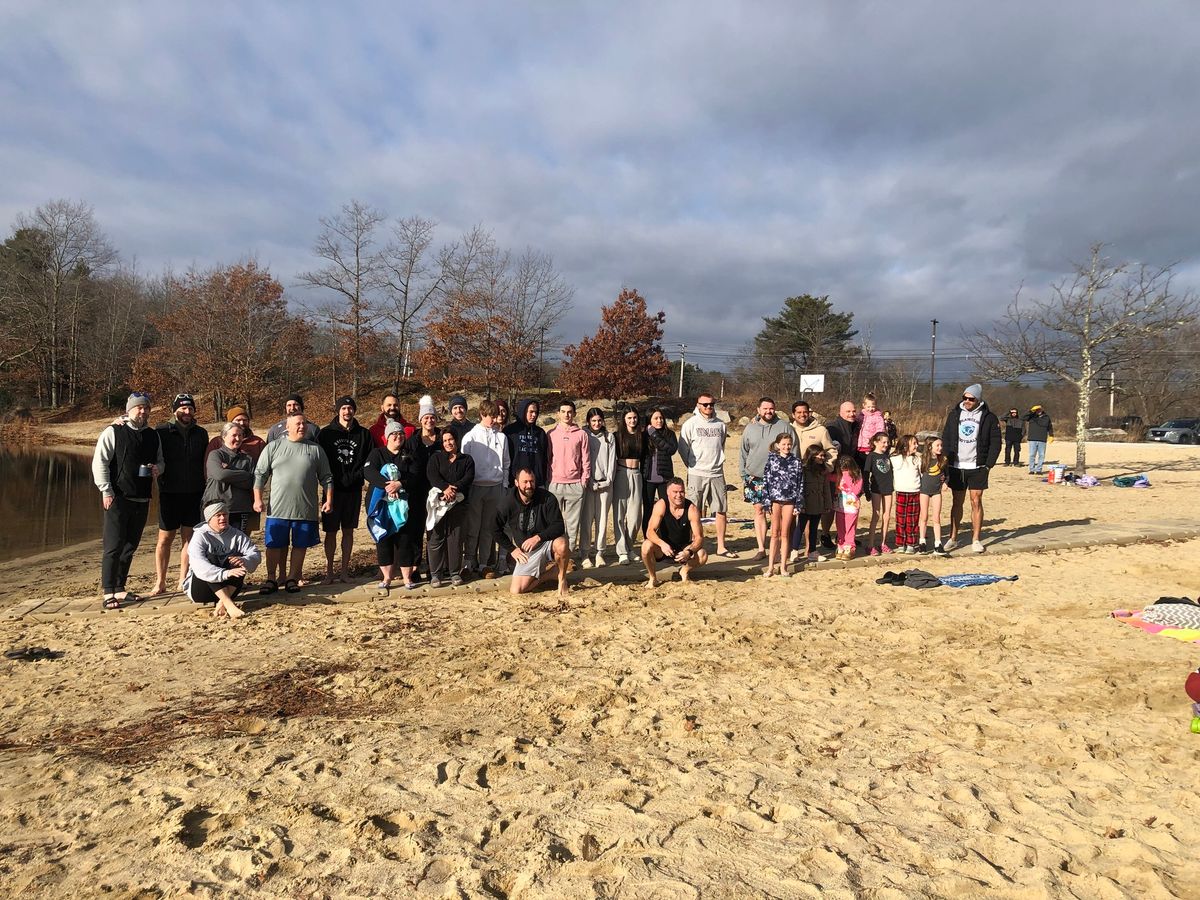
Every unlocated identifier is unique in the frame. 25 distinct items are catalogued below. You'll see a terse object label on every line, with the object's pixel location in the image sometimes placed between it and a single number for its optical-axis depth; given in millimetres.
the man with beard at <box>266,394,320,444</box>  6793
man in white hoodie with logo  7977
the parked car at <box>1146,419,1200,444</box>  30297
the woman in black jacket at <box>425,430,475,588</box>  6805
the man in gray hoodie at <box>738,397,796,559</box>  8055
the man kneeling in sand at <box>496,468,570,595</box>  6910
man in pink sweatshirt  7516
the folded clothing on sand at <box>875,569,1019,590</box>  7211
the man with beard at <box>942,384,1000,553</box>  8289
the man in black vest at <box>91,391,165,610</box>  6176
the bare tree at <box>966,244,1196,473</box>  15828
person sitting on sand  6160
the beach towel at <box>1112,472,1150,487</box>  15576
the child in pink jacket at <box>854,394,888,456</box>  8945
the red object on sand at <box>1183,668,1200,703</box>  3931
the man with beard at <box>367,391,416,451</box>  7431
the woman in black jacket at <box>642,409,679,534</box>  7906
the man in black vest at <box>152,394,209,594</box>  6535
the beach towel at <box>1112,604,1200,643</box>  5531
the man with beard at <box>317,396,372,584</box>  7020
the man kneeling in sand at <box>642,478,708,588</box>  7188
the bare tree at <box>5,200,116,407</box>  37219
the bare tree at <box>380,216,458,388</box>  33225
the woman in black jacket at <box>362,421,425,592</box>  6699
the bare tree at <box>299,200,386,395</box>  32469
